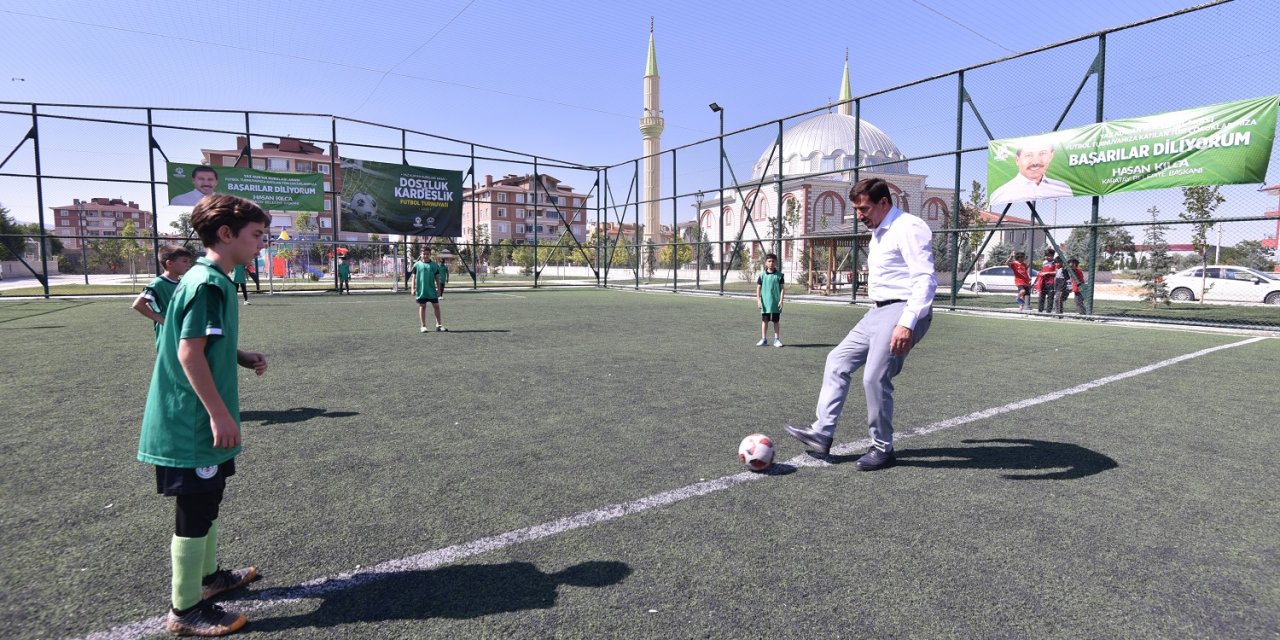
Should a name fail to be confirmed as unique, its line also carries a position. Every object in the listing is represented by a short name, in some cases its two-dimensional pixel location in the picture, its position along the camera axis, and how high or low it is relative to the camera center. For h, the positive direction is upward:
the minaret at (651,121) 68.94 +17.21
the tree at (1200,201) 13.48 +1.76
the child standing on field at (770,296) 9.99 -0.26
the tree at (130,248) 56.97 +3.08
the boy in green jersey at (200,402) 2.15 -0.42
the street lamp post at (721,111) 23.06 +6.12
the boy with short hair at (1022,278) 16.89 +0.01
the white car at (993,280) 29.70 -0.07
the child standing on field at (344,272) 25.38 +0.34
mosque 50.34 +8.18
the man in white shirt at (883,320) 3.74 -0.25
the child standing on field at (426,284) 11.86 -0.07
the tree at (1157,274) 20.02 +0.13
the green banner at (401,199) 26.00 +3.43
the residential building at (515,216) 95.75 +10.15
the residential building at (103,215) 112.25 +12.12
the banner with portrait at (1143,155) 10.95 +2.42
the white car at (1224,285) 19.81 -0.23
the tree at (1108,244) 33.19 +1.90
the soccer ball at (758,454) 3.98 -1.10
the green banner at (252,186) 22.55 +3.55
